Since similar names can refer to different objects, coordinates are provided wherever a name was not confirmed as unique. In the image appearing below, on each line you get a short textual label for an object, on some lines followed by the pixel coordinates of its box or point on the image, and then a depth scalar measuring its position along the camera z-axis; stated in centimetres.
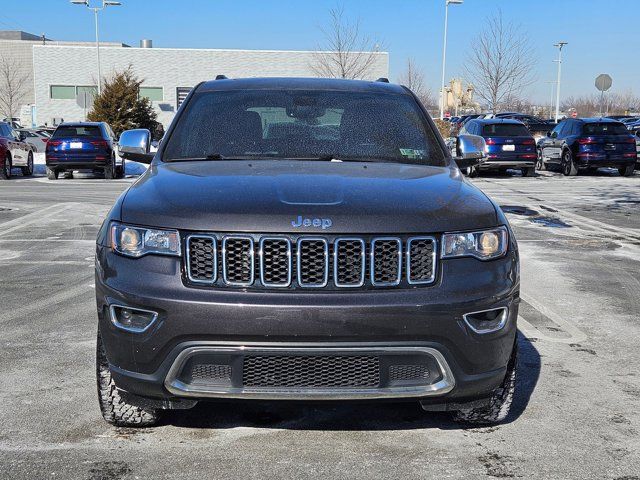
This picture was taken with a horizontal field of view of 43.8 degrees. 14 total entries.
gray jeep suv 319
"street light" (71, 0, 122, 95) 4003
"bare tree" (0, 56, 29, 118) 7257
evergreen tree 4112
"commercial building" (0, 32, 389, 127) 5250
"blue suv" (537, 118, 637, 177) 2192
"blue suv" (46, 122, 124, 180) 2147
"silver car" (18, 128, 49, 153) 3427
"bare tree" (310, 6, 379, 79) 4884
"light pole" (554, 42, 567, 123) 5562
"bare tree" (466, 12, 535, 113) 4375
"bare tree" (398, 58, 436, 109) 5494
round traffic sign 3784
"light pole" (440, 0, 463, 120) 4221
